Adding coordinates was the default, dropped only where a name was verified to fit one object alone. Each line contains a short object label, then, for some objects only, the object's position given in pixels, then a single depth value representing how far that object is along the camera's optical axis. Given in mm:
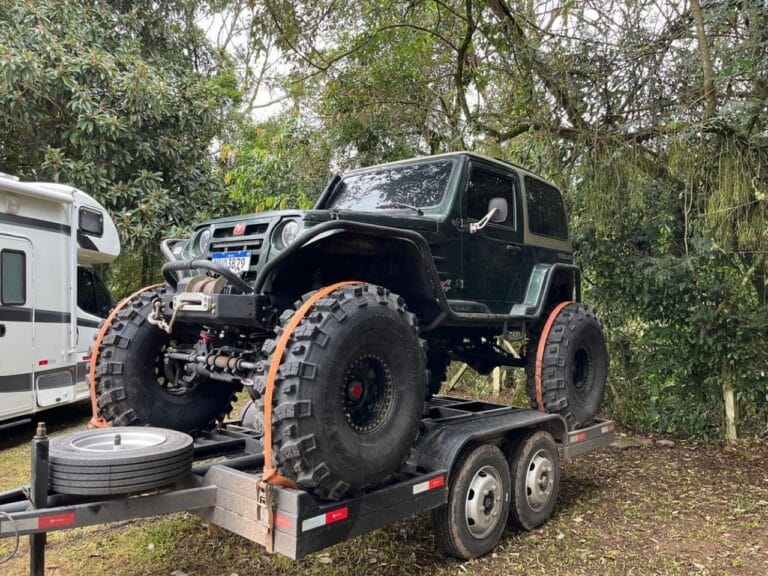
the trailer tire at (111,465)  2842
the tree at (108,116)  8992
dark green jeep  3076
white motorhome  6703
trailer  2885
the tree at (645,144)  5453
